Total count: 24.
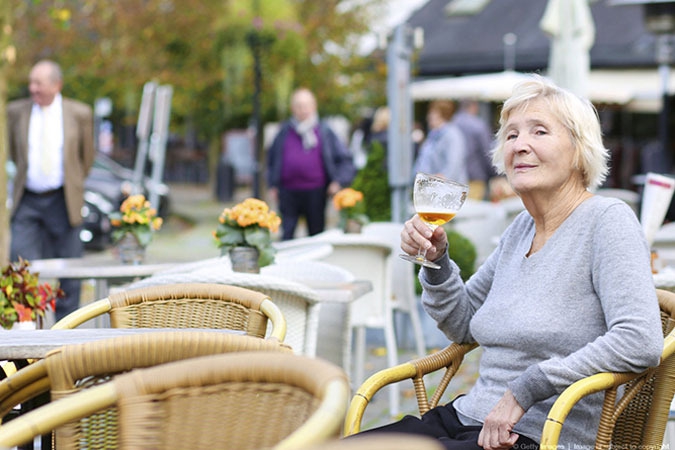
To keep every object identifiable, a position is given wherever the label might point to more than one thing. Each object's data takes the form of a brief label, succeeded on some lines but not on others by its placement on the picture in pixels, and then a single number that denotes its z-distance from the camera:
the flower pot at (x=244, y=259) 4.79
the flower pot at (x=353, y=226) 6.84
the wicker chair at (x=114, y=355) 2.19
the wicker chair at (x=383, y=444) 1.46
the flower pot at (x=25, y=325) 3.89
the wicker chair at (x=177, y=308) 3.25
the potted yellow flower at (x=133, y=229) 5.93
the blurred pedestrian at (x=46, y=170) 7.52
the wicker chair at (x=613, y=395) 2.63
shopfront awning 18.88
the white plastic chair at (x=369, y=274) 5.96
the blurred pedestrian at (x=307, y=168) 9.94
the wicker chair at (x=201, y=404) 1.87
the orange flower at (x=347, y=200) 6.92
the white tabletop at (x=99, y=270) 5.56
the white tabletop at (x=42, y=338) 2.59
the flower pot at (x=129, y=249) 5.93
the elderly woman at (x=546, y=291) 2.69
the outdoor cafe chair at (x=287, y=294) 3.79
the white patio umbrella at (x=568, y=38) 9.36
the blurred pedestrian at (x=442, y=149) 9.80
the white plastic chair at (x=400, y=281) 6.54
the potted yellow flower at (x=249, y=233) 4.82
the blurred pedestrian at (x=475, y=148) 12.79
